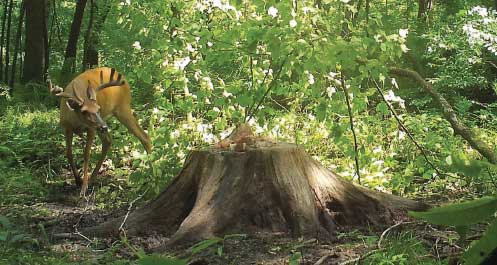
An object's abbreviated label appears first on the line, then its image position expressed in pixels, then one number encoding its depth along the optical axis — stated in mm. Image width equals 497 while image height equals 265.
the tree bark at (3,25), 20091
